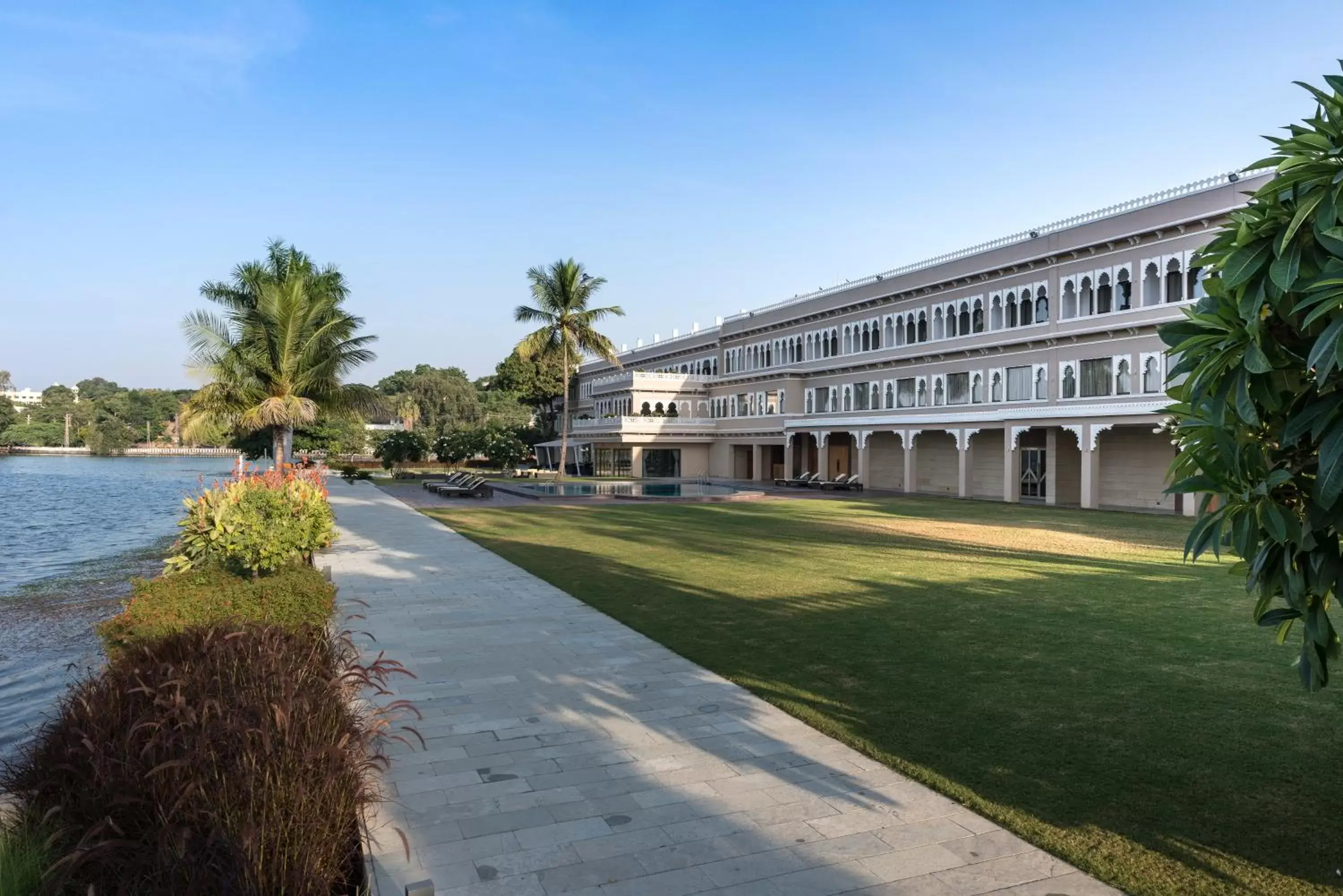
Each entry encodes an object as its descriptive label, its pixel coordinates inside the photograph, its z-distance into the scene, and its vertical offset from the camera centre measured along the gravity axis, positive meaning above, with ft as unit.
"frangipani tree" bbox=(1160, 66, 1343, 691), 9.87 +1.04
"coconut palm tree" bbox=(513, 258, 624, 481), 158.92 +28.24
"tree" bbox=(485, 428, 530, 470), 202.08 +3.32
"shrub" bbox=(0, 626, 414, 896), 12.48 -5.30
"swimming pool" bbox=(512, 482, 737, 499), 123.75 -4.29
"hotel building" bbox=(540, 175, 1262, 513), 98.63 +13.88
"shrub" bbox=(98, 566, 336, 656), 27.17 -5.03
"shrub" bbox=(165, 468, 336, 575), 37.14 -2.97
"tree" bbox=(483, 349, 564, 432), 232.32 +22.85
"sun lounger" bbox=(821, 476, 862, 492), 140.87 -3.46
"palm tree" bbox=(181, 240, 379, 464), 74.95 +9.03
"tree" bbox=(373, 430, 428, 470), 199.31 +3.18
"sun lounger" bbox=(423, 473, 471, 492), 126.79 -2.86
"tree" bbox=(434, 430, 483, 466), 202.18 +3.88
